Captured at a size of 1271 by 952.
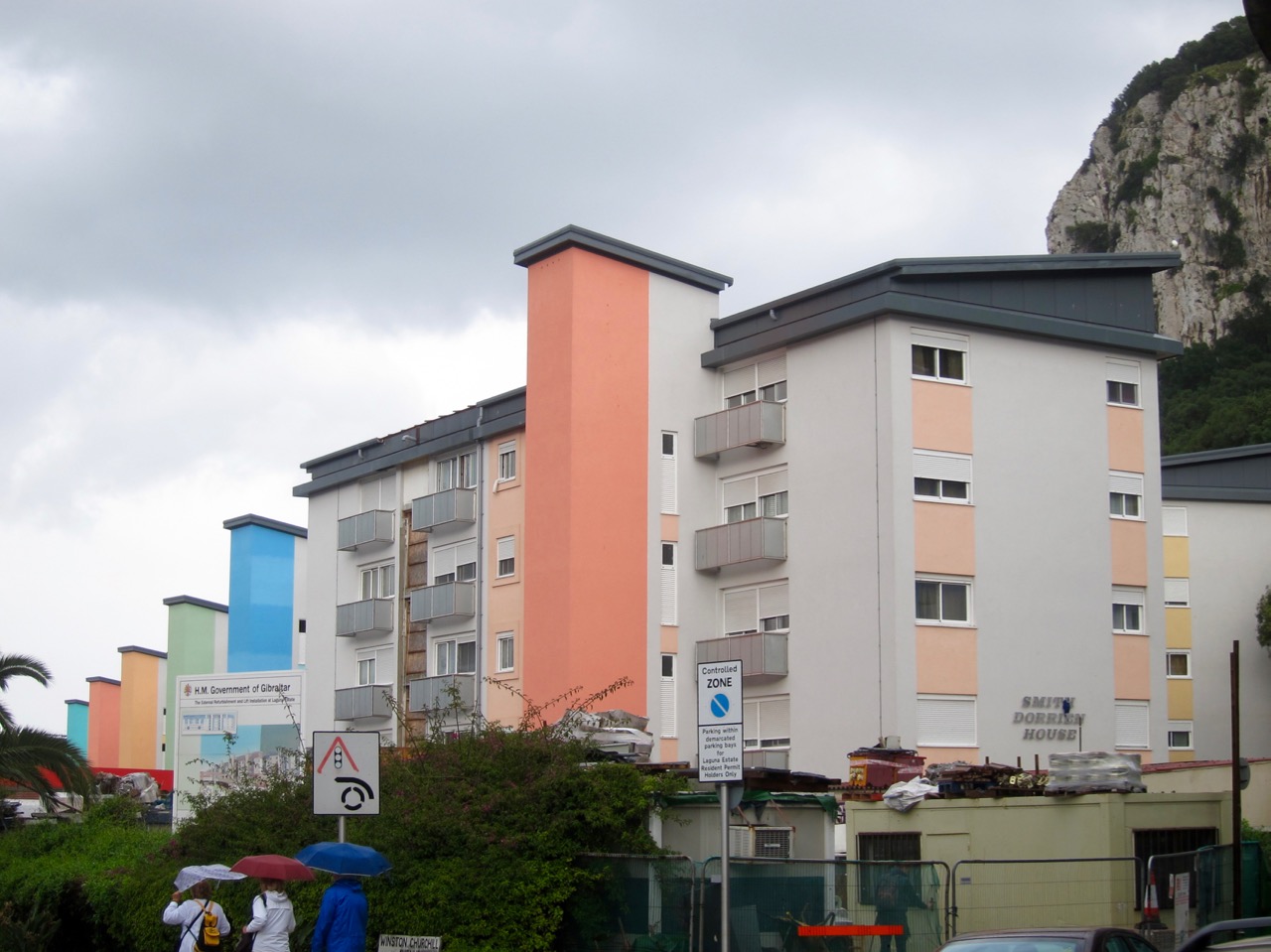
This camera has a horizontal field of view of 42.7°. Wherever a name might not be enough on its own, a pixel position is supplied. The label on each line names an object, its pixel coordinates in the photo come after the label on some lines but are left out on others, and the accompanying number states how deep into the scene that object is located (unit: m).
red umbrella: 14.74
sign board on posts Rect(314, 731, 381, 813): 15.05
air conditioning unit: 20.02
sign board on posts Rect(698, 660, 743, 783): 11.66
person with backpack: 15.33
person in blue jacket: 13.79
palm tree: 28.38
